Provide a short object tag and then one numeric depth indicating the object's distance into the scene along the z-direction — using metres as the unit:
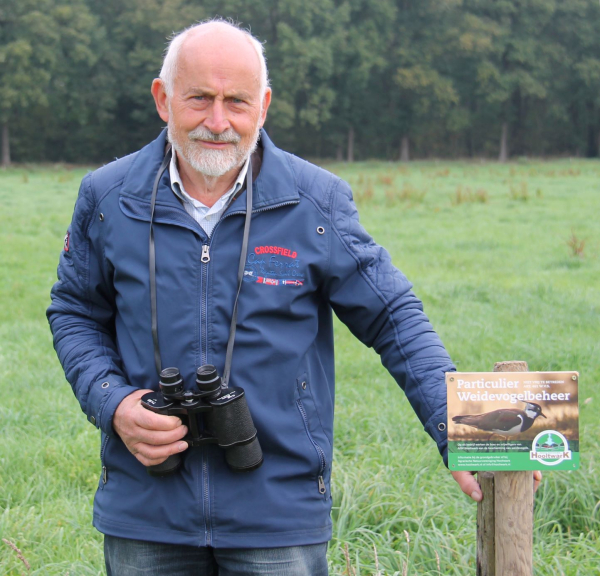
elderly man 2.03
